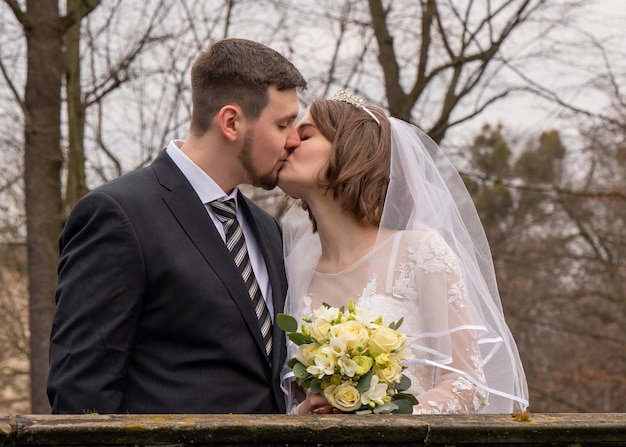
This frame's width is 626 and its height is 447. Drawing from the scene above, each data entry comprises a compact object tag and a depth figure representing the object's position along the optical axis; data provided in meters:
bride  3.77
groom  3.38
